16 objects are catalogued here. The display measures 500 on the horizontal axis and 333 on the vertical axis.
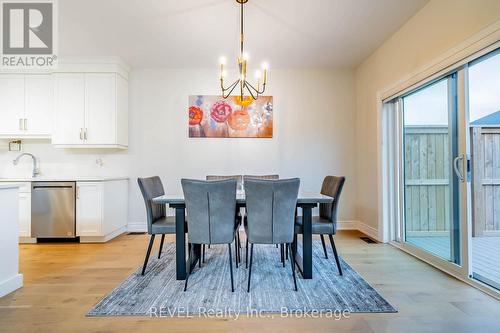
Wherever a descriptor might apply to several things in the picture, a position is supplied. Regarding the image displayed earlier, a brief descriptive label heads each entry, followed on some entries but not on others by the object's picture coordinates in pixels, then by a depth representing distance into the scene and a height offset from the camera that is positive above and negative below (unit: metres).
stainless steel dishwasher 3.42 -0.53
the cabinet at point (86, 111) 3.79 +0.86
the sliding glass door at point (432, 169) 2.37 -0.01
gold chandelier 2.38 +0.98
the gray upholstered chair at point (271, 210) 2.01 -0.33
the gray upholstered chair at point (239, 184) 2.70 -0.19
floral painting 4.16 +0.83
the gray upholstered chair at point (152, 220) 2.41 -0.49
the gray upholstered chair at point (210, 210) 2.02 -0.33
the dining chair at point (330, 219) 2.38 -0.51
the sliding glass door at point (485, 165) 2.08 +0.02
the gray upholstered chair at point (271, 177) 3.33 -0.11
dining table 2.29 -0.62
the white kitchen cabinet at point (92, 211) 3.48 -0.56
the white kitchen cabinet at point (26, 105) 3.78 +0.94
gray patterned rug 1.81 -0.98
